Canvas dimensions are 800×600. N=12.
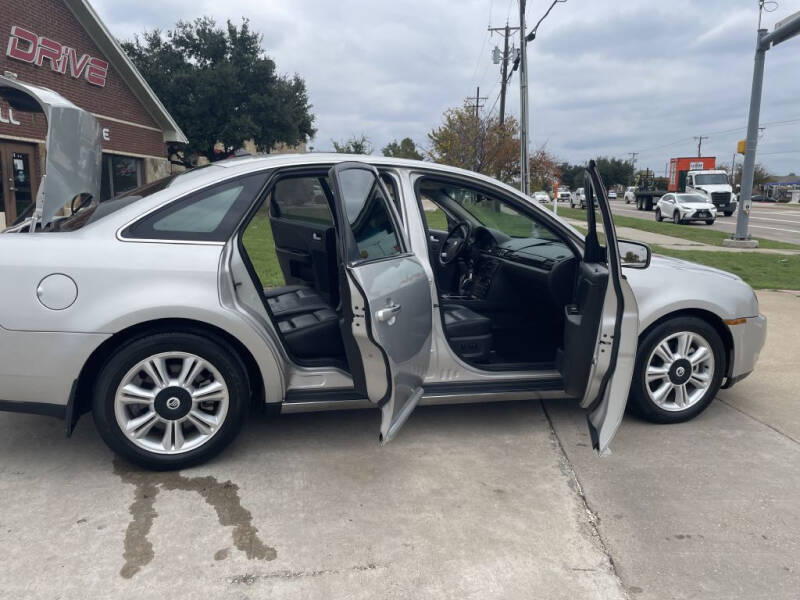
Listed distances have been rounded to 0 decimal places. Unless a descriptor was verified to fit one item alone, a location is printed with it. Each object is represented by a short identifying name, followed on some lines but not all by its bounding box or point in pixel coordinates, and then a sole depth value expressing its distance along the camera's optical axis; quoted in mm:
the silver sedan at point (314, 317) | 3045
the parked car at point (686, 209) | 27406
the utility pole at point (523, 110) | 19797
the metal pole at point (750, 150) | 15328
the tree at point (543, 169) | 41625
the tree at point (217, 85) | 29125
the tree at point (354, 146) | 38400
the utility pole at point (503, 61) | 35469
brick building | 14883
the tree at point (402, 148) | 53506
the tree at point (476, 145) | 31516
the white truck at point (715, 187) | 33219
